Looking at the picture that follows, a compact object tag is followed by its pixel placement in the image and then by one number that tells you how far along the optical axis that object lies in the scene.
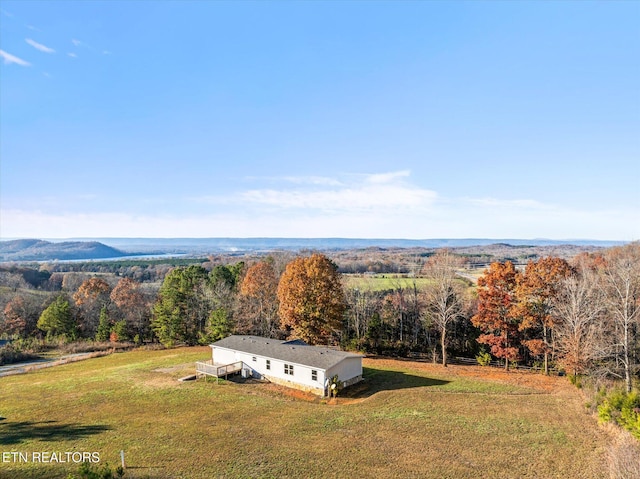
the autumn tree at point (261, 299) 44.34
